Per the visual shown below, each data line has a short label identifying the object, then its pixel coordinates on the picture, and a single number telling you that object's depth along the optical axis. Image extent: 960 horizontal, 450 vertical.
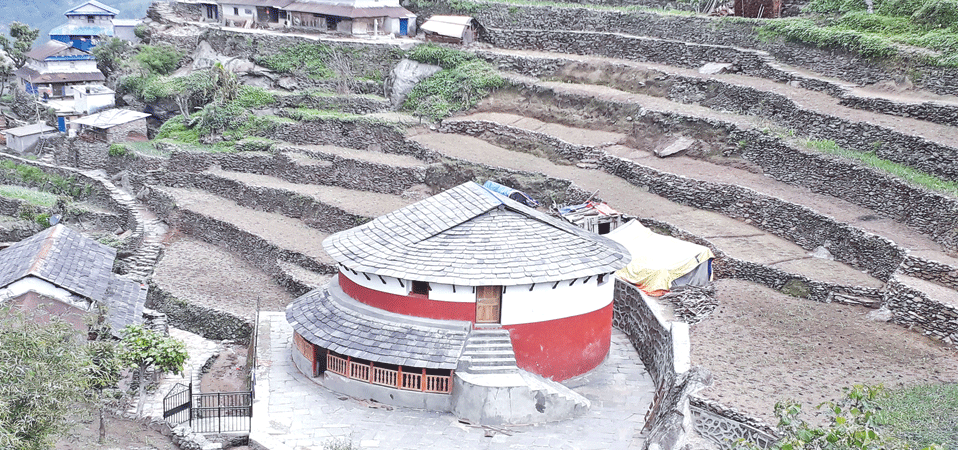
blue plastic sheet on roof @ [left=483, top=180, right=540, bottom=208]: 30.50
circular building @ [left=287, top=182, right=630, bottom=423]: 19.11
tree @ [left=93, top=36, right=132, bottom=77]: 53.91
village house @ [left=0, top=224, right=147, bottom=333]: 22.09
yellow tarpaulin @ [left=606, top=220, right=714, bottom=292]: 24.23
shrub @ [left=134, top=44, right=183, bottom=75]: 50.88
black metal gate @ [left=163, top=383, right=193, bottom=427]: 20.62
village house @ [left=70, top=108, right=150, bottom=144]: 45.69
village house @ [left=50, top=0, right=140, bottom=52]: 58.22
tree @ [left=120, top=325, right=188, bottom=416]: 21.34
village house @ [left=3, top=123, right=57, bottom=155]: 48.94
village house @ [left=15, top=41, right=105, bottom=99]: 53.66
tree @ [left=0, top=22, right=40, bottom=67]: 58.81
